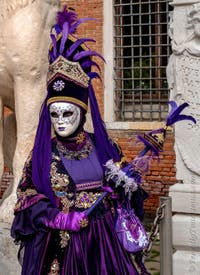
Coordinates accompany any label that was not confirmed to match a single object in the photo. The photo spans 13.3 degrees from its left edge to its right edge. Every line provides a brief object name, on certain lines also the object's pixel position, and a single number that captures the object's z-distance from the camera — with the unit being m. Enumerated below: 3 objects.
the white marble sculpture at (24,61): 5.55
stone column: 5.06
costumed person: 3.76
